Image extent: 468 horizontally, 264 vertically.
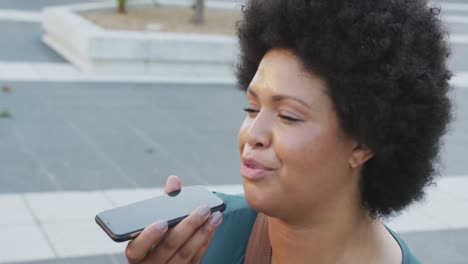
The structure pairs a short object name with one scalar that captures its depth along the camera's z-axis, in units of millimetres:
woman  1643
